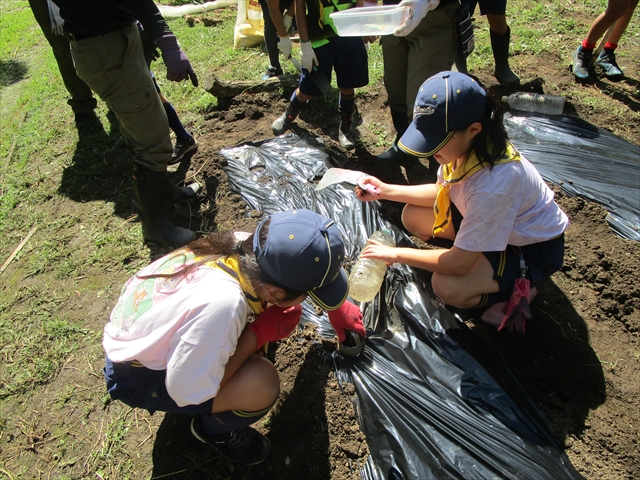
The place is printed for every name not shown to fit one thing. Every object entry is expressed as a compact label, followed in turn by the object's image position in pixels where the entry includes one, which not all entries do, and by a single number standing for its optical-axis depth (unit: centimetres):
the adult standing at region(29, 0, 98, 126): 342
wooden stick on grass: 271
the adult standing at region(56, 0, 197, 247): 220
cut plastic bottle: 221
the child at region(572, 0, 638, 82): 351
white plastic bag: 489
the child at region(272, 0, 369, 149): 305
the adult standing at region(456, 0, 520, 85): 354
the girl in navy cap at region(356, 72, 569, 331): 163
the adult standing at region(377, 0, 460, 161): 252
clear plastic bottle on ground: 328
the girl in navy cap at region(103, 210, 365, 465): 133
